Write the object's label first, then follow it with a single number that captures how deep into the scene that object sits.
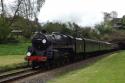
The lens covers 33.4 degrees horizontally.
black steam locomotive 16.32
